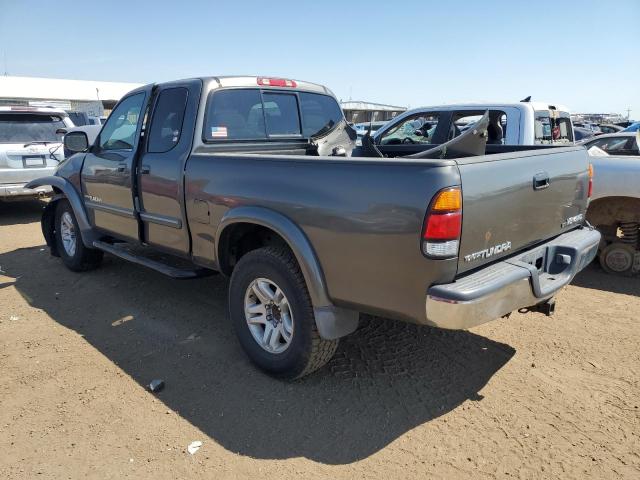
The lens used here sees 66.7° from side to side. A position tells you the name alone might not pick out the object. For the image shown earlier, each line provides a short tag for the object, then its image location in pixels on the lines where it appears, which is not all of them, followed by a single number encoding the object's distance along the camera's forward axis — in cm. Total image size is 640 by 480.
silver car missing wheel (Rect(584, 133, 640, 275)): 523
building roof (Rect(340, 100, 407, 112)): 4447
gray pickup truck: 244
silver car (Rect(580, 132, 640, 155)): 712
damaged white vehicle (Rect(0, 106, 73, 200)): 845
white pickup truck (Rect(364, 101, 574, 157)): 497
